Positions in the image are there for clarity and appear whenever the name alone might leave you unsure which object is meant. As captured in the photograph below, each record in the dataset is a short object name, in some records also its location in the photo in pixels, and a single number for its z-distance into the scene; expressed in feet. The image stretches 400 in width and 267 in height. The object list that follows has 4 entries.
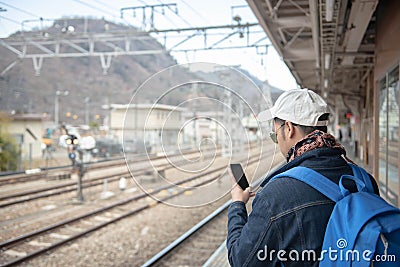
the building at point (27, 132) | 70.28
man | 4.87
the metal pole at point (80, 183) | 38.41
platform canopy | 17.74
